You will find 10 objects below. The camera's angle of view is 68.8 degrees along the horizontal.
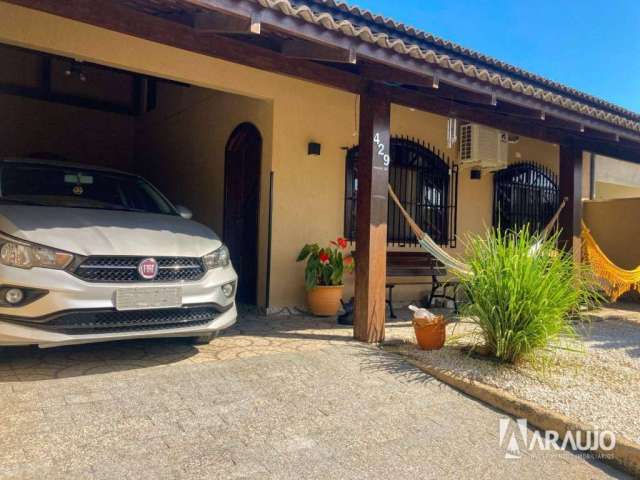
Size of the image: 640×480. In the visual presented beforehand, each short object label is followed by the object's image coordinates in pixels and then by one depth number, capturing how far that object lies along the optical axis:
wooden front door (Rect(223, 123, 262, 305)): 6.82
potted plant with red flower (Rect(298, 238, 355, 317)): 5.99
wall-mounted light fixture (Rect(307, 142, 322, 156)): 6.34
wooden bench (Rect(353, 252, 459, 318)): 6.35
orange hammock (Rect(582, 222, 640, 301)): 7.07
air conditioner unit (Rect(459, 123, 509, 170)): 7.62
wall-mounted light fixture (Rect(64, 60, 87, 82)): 8.23
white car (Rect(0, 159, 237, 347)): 3.11
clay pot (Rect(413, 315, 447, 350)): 4.32
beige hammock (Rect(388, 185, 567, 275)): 4.58
